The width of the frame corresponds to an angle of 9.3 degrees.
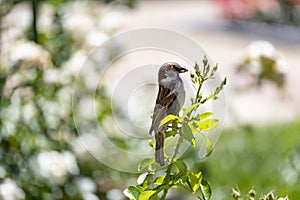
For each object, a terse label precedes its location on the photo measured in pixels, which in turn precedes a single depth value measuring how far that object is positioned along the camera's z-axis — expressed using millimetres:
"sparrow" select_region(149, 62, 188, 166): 2311
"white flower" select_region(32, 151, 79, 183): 3759
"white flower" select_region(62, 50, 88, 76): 4439
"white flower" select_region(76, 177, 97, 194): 3821
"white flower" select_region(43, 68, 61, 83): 4266
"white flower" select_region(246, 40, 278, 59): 4182
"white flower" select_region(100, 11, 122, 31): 4939
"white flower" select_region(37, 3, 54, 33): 5192
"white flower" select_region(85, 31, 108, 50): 4564
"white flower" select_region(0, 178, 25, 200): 3396
